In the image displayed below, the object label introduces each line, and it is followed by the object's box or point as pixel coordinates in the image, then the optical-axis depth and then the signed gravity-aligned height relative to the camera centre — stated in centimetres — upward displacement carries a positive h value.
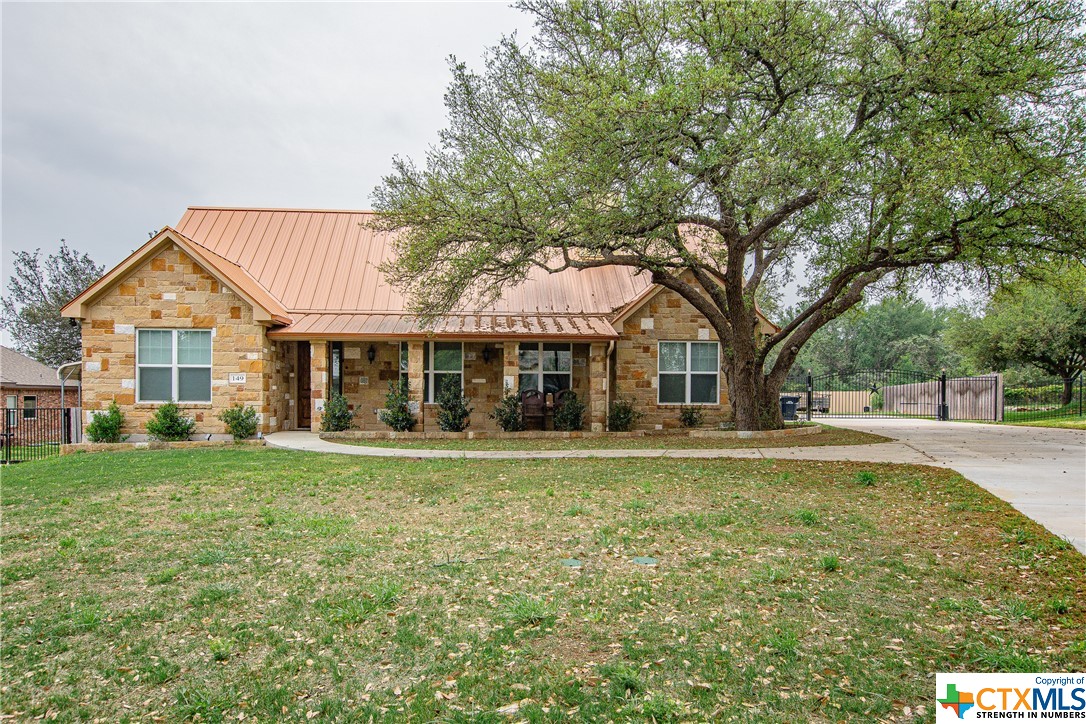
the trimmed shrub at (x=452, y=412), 1700 -108
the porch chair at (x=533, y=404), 1691 -85
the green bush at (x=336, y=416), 1642 -115
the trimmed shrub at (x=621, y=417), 1747 -123
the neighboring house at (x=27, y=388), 2692 -78
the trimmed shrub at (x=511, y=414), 1689 -113
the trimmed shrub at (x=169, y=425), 1519 -129
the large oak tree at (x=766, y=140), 1096 +415
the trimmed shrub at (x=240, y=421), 1546 -121
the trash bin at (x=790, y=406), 2250 -118
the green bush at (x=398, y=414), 1675 -111
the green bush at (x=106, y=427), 1514 -133
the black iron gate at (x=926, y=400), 2517 -137
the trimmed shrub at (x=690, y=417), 1775 -125
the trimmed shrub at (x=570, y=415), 1711 -115
